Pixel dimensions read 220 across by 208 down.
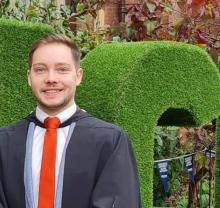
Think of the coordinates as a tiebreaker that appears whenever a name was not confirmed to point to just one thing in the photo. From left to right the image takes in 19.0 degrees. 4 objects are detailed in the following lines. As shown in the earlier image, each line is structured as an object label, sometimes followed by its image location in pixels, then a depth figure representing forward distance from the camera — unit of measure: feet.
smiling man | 8.77
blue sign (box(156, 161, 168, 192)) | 20.70
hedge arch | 13.71
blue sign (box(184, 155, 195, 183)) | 22.28
